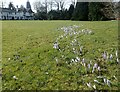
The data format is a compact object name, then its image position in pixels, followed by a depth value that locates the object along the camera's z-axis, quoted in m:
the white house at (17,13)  30.78
